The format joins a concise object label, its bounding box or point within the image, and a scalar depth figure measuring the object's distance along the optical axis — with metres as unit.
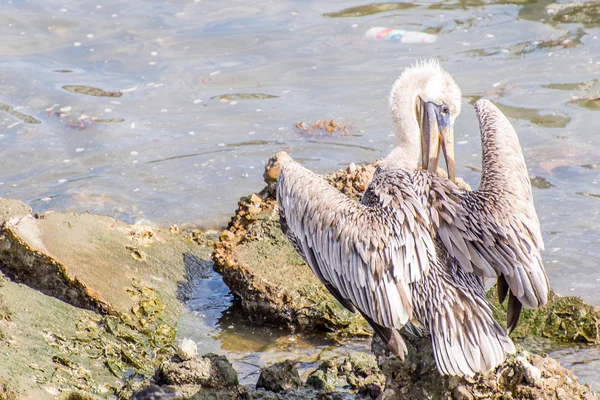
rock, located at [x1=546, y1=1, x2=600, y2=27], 23.58
